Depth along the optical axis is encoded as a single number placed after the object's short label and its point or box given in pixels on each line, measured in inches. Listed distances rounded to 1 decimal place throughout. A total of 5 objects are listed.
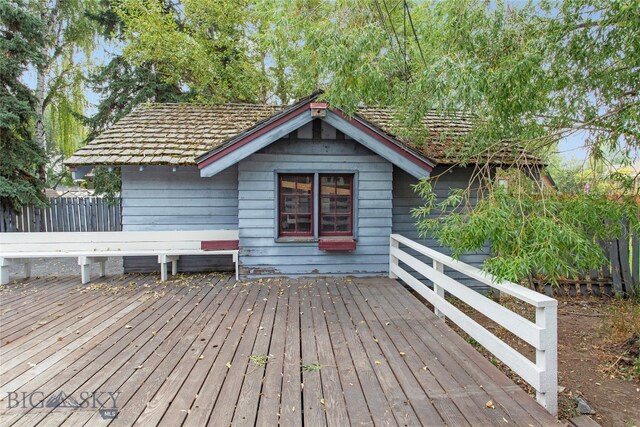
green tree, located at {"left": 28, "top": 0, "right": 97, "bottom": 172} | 536.4
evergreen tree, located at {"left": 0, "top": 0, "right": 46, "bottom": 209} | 400.8
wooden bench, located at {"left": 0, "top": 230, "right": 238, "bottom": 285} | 237.0
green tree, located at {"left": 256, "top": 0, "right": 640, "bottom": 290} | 111.7
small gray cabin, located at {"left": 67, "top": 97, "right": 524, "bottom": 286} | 229.8
